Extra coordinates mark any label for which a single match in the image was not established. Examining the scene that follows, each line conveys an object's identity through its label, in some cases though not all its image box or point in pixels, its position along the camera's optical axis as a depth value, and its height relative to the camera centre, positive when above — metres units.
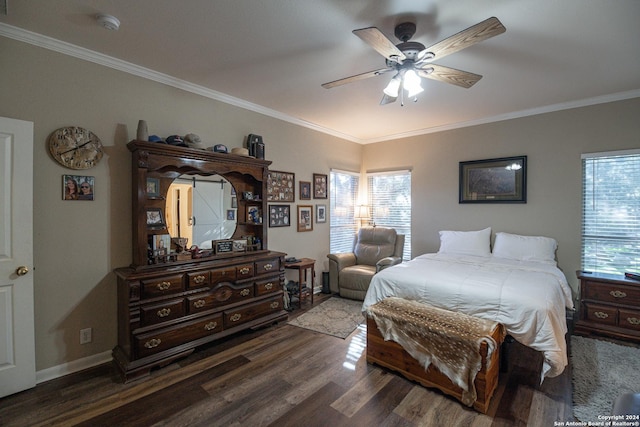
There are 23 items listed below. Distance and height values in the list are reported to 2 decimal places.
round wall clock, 2.39 +0.54
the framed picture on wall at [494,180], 4.06 +0.44
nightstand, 2.98 -1.04
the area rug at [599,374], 2.02 -1.37
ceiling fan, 1.75 +1.09
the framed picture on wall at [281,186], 4.06 +0.35
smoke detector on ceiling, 2.04 +1.36
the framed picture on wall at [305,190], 4.52 +0.32
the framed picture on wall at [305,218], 4.51 -0.12
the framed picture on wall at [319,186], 4.77 +0.41
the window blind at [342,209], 5.17 +0.02
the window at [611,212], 3.36 -0.03
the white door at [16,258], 2.13 -0.36
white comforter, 2.13 -0.72
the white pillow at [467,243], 4.00 -0.47
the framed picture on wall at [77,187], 2.45 +0.20
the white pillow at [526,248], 3.58 -0.49
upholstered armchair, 4.32 -0.79
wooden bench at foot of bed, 1.99 -1.25
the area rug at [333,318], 3.36 -1.38
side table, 4.00 -0.79
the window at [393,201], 5.18 +0.18
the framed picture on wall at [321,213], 4.83 -0.05
